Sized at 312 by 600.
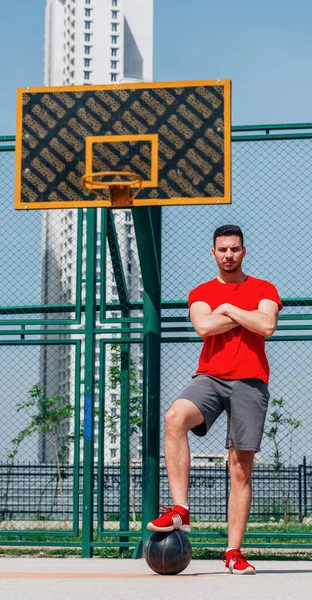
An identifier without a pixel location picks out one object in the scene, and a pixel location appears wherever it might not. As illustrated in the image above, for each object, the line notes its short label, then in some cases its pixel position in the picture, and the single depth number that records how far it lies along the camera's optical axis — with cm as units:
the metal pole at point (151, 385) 1292
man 934
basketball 886
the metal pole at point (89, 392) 1331
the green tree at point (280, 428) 1499
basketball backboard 1222
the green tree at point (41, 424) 1704
